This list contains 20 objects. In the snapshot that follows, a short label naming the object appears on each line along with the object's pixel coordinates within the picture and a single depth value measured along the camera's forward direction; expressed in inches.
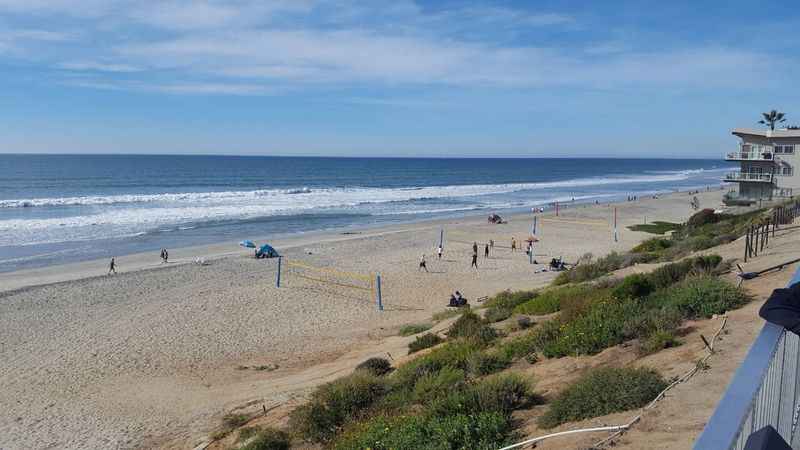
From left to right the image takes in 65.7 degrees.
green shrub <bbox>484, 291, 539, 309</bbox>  576.7
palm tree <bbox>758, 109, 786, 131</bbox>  2165.4
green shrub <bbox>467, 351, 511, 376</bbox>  346.0
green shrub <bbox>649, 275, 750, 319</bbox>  345.7
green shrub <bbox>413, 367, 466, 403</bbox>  310.3
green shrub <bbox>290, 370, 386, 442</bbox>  330.6
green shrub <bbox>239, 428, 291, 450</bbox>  322.0
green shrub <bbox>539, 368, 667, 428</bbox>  238.8
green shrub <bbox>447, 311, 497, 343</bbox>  436.1
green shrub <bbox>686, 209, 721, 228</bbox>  1212.9
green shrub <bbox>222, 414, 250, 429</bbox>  406.9
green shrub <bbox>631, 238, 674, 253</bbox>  914.9
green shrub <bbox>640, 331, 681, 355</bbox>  303.0
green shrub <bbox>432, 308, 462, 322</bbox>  654.2
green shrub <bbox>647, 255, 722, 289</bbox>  466.4
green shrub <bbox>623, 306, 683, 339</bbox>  328.8
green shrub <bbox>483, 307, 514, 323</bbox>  522.0
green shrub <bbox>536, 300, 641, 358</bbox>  334.3
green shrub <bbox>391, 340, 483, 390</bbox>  362.9
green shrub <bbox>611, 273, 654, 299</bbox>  420.5
